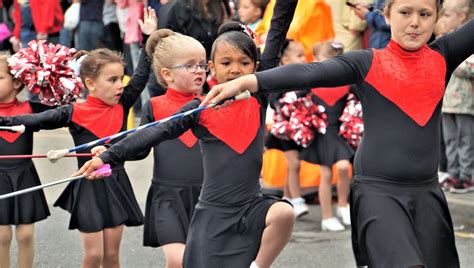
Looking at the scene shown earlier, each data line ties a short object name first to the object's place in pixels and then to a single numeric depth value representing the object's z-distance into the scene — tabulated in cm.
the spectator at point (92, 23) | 2311
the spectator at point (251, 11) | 1850
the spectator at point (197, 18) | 1794
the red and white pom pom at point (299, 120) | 1564
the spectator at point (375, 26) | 1827
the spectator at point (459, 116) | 1630
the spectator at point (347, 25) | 1967
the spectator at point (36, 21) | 2414
